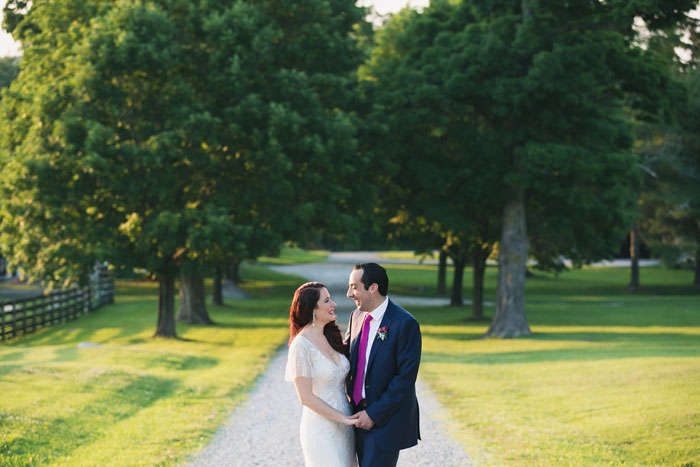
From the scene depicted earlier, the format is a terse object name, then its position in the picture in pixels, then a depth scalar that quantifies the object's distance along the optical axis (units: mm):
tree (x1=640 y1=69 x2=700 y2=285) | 42094
